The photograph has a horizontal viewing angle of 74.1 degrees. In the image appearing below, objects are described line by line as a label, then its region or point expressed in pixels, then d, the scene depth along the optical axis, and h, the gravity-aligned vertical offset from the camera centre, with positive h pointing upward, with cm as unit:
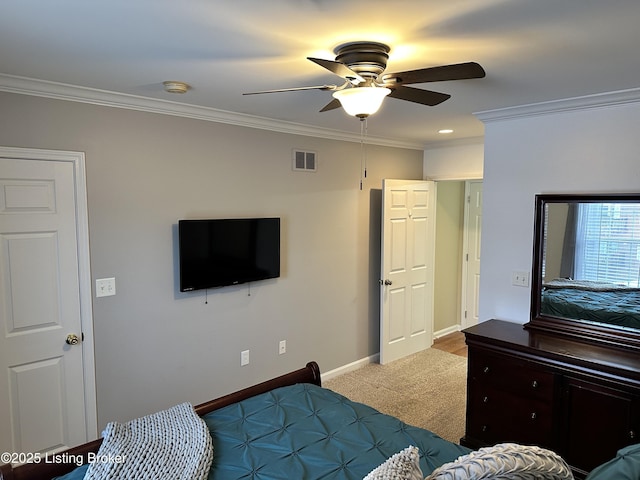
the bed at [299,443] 168 -102
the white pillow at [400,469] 127 -78
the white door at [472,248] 568 -45
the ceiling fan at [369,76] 172 +58
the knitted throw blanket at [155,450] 158 -95
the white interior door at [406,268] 457 -60
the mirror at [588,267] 272 -36
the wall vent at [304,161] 388 +50
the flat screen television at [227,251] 314 -29
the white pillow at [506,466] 126 -76
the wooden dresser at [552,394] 240 -111
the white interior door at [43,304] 253 -56
